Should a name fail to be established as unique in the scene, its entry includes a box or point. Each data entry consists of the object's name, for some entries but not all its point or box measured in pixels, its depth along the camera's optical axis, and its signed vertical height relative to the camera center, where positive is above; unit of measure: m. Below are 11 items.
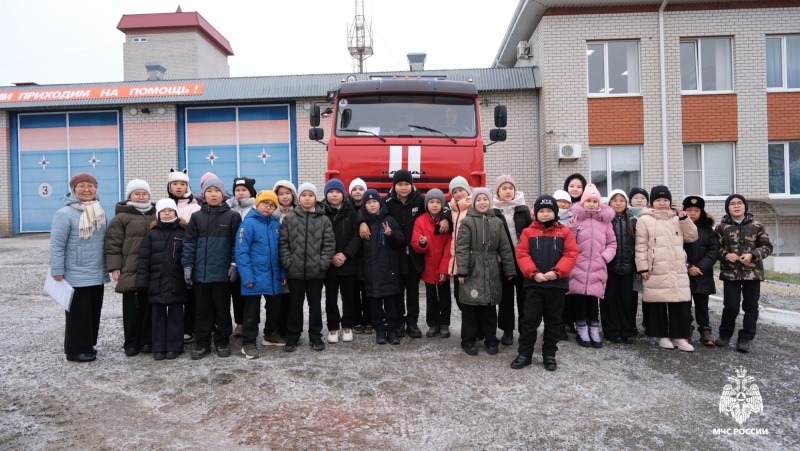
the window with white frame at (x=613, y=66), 13.64 +4.10
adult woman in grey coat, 4.66 -0.26
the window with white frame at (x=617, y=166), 13.72 +1.44
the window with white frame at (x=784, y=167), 13.48 +1.30
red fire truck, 7.05 +1.36
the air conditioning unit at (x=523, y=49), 15.06 +5.09
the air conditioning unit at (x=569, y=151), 13.33 +1.82
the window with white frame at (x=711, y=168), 13.52 +1.33
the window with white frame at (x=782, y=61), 13.46 +4.07
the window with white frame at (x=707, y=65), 13.51 +4.04
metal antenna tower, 29.00 +10.59
